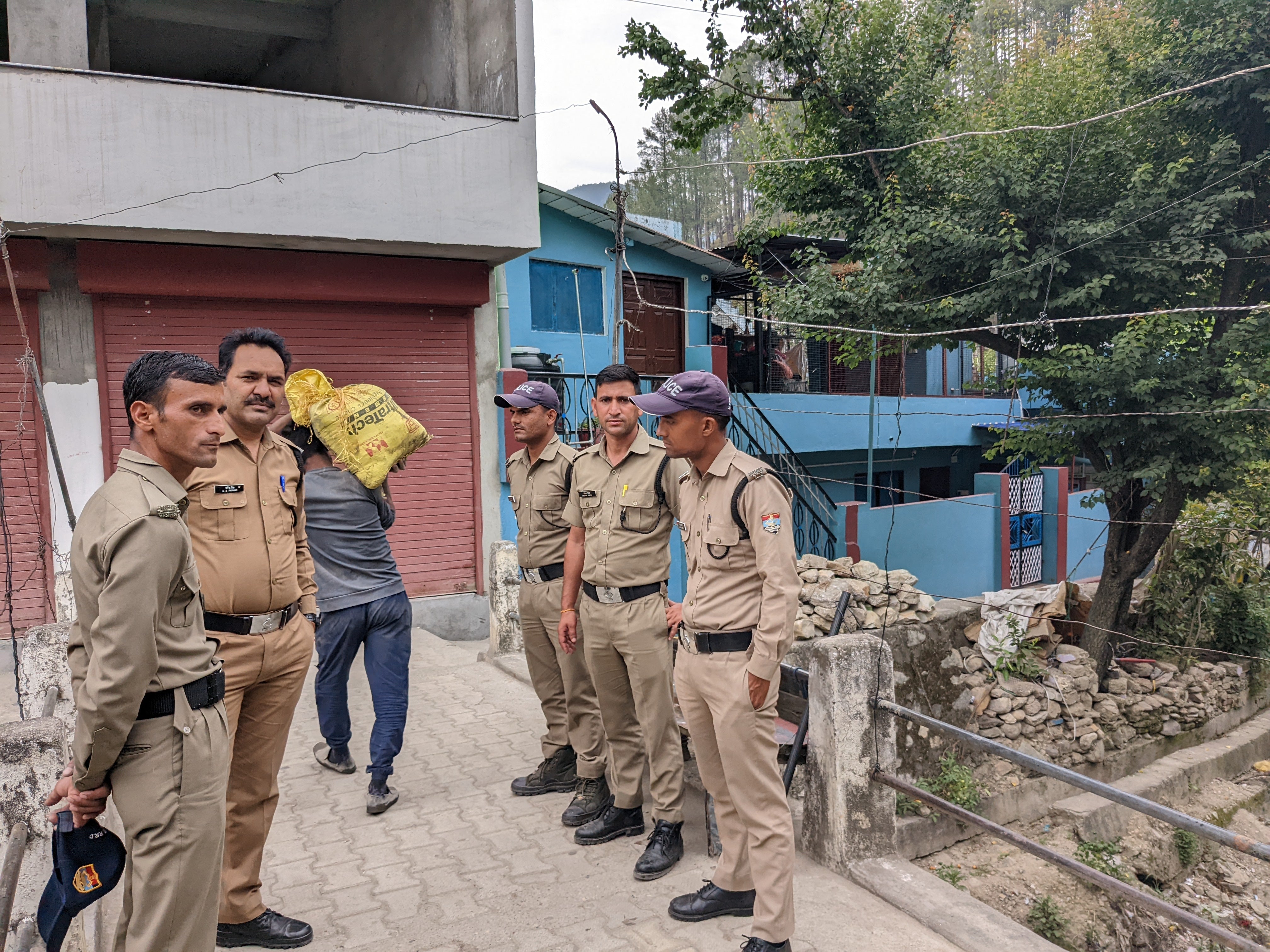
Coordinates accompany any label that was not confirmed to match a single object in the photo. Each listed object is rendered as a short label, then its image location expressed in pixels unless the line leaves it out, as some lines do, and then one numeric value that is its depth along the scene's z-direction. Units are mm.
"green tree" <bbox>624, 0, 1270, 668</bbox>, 8164
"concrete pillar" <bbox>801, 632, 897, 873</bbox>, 3533
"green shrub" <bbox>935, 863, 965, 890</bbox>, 5508
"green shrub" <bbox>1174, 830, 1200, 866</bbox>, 7227
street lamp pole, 8531
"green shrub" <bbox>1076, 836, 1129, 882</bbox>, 6250
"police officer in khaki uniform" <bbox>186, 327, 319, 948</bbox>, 2920
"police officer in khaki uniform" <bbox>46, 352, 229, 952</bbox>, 2027
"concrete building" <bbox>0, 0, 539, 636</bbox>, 7094
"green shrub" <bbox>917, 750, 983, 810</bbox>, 6391
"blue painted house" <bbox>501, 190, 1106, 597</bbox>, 12898
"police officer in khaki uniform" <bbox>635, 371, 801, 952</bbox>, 2842
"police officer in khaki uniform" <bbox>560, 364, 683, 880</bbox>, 3623
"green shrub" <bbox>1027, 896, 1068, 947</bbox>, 5422
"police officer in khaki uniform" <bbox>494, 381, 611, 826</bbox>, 4125
